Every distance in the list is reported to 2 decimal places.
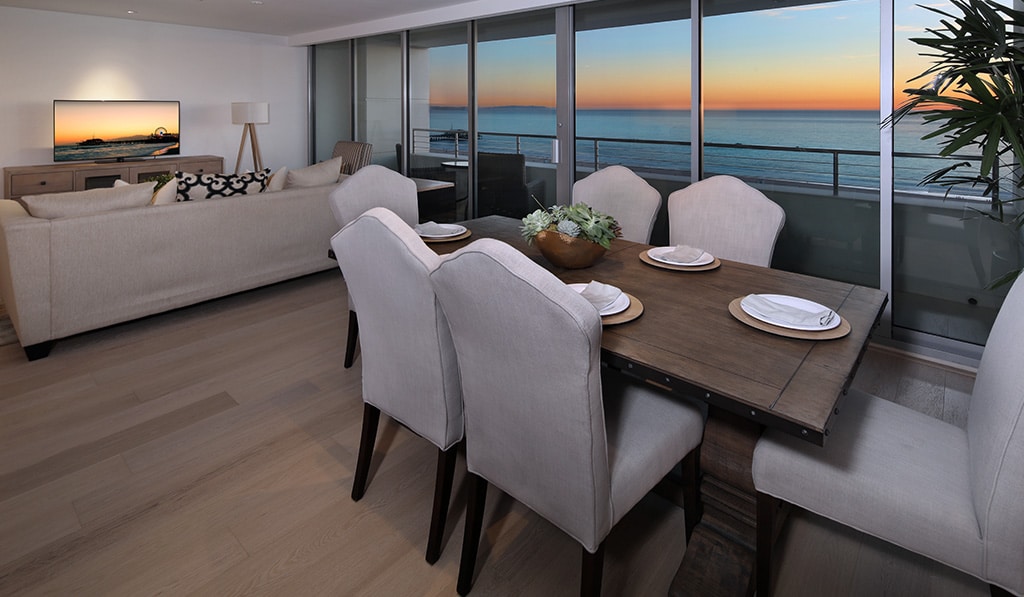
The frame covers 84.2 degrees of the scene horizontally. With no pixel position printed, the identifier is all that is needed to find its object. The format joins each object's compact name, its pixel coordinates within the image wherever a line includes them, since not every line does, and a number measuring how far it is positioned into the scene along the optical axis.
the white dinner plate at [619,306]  1.57
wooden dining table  1.15
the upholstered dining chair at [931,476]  1.06
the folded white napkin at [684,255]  2.11
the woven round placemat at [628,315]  1.52
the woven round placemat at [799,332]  1.42
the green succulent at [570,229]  1.95
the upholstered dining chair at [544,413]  1.11
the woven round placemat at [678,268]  2.05
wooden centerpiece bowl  1.95
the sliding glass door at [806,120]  3.10
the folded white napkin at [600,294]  1.62
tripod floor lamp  6.26
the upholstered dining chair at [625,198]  2.82
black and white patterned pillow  3.48
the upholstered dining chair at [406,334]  1.44
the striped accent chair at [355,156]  6.11
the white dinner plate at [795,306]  1.46
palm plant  1.84
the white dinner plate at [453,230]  2.49
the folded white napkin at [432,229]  2.52
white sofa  2.85
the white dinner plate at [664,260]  2.09
